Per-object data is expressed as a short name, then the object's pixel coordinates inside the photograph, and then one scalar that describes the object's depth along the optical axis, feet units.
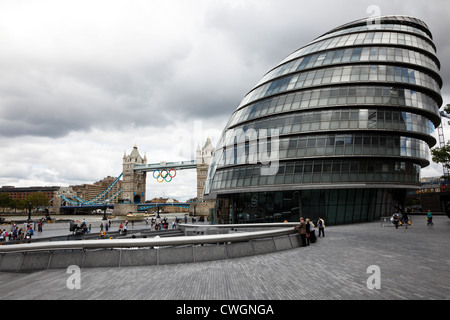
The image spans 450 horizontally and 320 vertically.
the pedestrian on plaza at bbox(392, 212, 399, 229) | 83.22
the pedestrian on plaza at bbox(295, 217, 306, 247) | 51.39
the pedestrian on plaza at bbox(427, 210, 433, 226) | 90.12
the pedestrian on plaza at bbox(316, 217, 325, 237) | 66.16
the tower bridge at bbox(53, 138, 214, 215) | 571.69
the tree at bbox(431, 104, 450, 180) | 81.15
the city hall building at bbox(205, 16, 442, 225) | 106.63
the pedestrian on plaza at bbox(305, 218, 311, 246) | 52.10
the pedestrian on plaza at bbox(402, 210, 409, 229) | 90.62
